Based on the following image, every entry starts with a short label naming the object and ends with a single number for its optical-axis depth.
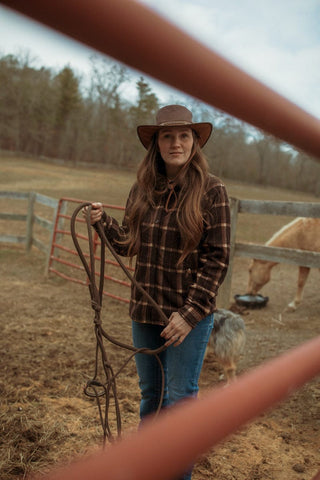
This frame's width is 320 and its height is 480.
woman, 1.76
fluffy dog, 3.12
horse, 5.55
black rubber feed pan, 5.57
